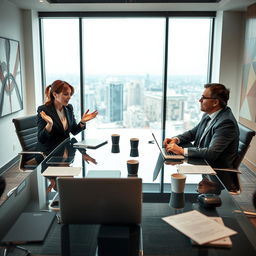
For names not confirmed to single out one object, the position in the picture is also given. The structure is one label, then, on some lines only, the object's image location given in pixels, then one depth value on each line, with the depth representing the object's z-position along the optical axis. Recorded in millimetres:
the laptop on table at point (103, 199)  938
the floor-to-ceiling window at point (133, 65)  4211
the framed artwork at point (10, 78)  3297
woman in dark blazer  2256
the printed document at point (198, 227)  911
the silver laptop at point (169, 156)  1799
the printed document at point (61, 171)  1471
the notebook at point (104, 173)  1441
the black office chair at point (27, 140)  2312
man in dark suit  1806
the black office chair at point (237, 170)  1651
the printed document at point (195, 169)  1547
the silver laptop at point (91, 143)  2113
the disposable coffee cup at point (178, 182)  1253
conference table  878
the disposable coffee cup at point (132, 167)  1493
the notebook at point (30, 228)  927
